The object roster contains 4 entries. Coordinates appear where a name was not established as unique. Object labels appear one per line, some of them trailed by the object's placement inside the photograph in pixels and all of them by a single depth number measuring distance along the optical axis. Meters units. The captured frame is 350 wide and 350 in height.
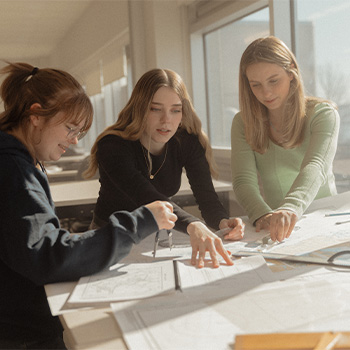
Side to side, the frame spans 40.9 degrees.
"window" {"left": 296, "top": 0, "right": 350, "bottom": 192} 2.41
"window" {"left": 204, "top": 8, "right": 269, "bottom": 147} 3.28
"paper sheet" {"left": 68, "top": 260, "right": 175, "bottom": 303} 0.84
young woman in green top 1.55
